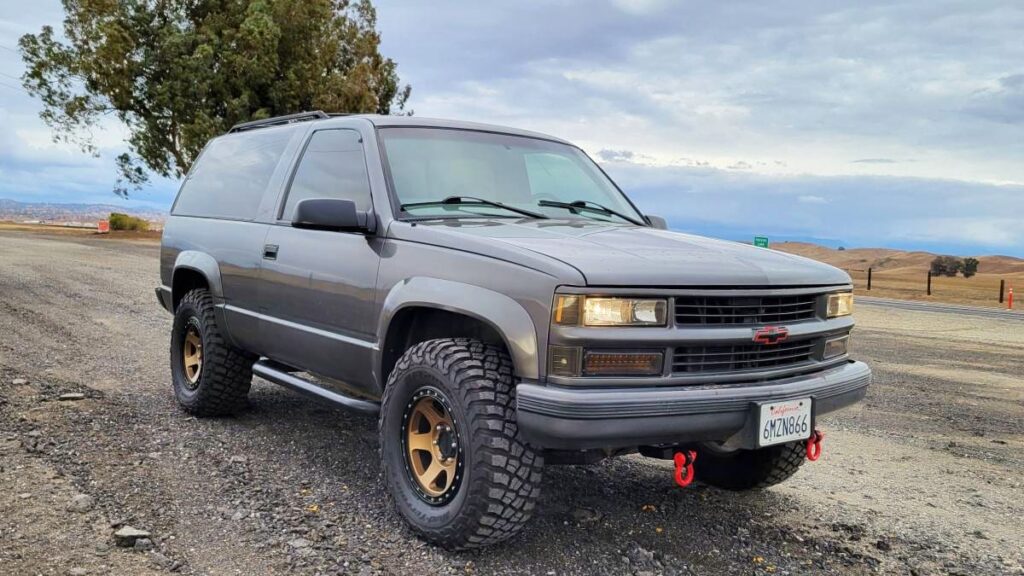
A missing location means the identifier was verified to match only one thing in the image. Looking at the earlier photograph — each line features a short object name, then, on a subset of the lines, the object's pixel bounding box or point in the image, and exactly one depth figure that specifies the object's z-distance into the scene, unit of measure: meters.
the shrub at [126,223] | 36.16
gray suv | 3.12
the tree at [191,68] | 28.25
